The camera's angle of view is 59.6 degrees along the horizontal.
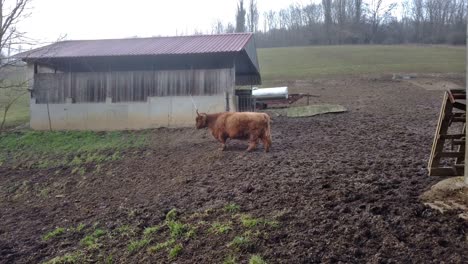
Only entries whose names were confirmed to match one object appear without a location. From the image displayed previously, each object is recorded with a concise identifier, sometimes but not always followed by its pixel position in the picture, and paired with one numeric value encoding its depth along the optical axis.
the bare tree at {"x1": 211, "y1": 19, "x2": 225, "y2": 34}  84.00
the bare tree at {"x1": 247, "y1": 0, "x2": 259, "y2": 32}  84.38
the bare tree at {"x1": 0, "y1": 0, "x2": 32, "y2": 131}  16.12
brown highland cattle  10.63
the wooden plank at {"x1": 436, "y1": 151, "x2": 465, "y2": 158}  6.05
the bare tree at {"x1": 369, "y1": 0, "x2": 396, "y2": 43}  75.49
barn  18.19
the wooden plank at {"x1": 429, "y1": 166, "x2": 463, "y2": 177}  6.10
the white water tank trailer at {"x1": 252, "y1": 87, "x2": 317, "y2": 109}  23.42
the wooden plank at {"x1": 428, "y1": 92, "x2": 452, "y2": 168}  6.07
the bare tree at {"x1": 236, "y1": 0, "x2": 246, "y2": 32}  68.39
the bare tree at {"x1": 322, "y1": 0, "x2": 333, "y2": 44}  75.10
